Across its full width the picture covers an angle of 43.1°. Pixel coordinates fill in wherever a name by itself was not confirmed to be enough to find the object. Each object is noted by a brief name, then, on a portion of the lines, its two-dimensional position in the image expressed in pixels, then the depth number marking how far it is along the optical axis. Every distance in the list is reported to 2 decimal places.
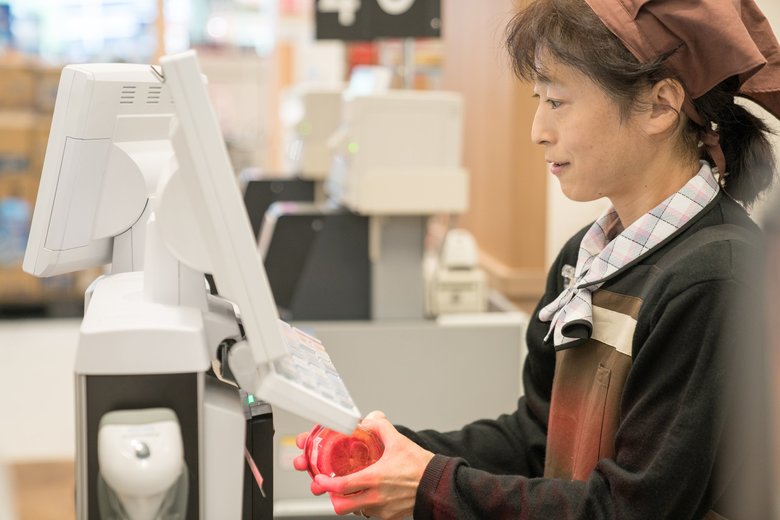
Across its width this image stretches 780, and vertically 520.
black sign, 3.68
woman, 1.19
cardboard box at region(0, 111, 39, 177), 6.23
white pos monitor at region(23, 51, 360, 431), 1.01
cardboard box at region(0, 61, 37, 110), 6.30
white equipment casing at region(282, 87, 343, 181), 4.54
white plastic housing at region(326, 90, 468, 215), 3.15
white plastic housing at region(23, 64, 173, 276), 1.39
